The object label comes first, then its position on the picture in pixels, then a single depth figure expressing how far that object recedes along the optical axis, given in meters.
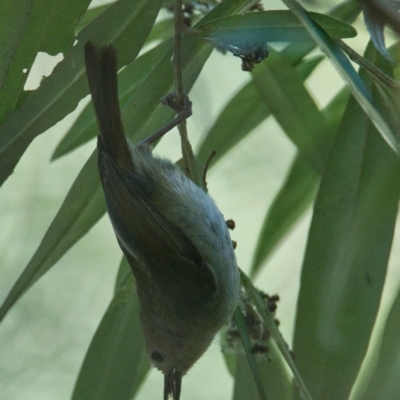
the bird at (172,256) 5.10
